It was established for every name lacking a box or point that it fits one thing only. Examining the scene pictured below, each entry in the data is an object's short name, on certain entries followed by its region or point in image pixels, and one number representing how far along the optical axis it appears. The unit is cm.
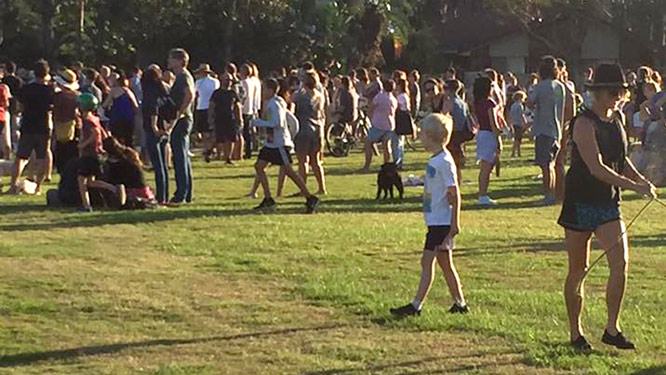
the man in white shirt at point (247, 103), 2412
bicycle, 2592
